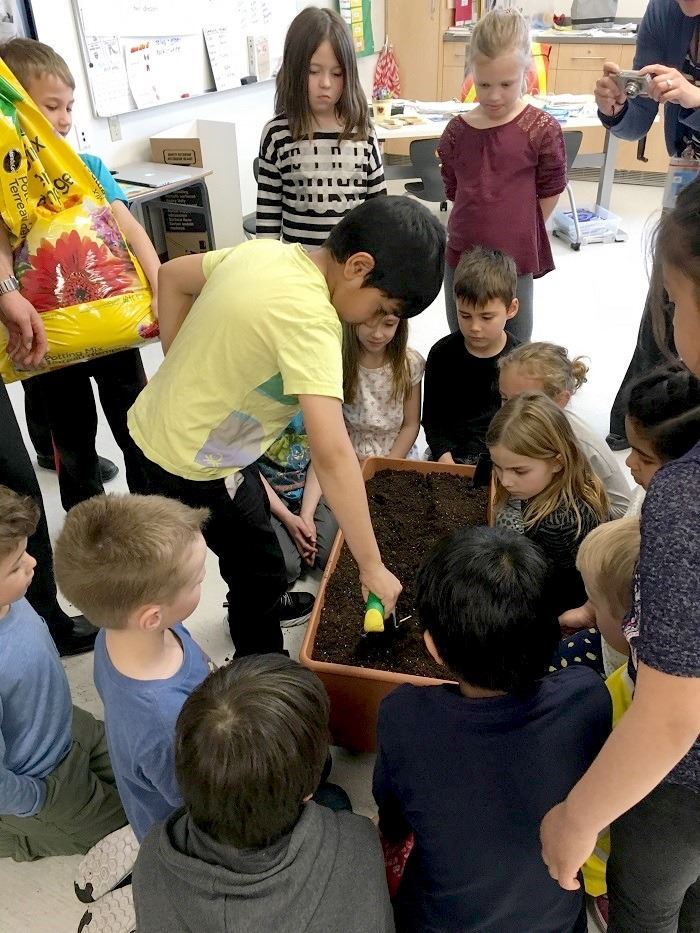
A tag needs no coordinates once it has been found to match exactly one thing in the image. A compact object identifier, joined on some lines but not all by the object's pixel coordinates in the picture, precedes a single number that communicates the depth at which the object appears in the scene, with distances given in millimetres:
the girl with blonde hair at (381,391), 2078
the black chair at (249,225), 3156
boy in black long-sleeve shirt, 2078
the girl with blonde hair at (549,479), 1612
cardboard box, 4062
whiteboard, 3646
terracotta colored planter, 1385
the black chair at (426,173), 4102
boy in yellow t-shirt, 1125
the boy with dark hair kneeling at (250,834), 799
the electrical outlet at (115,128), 3838
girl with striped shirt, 2148
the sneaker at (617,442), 2577
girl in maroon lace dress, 2197
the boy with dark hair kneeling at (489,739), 897
